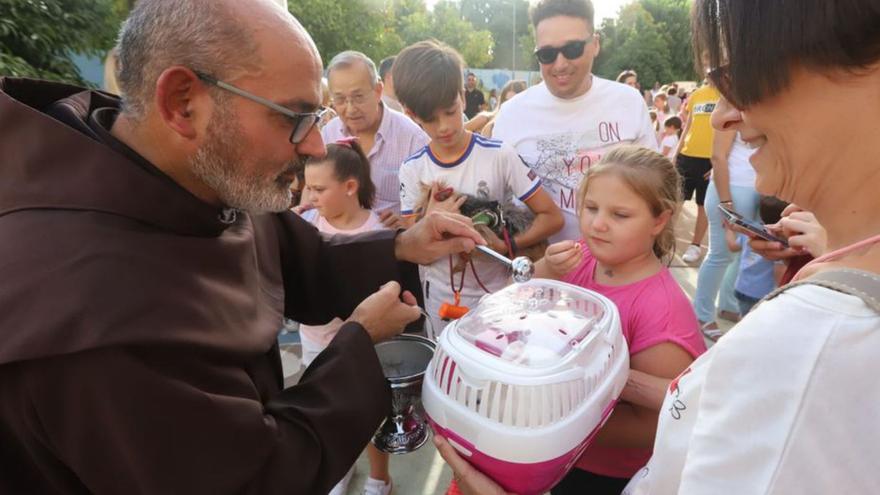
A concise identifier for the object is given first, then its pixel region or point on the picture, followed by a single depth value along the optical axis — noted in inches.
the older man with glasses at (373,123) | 128.9
